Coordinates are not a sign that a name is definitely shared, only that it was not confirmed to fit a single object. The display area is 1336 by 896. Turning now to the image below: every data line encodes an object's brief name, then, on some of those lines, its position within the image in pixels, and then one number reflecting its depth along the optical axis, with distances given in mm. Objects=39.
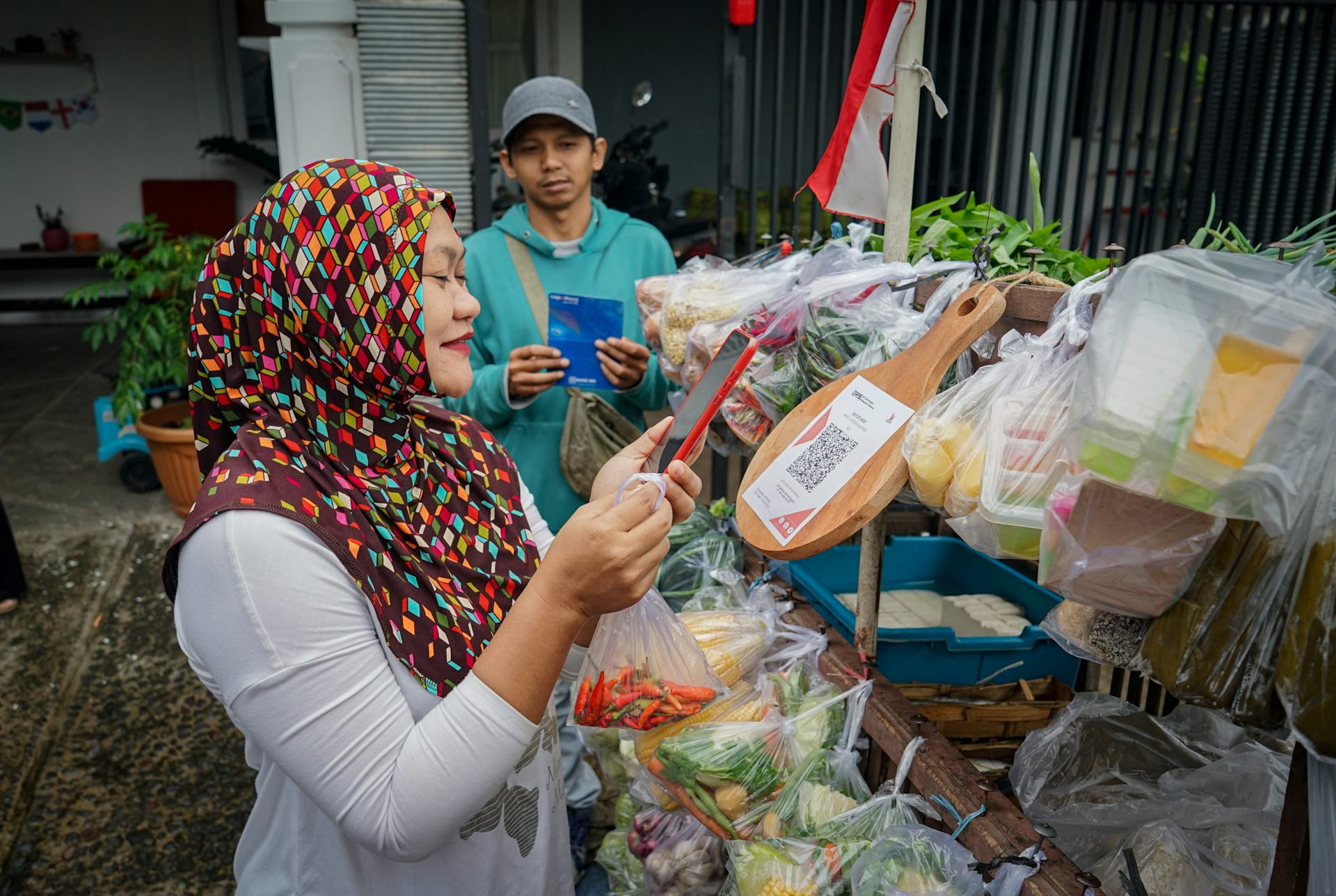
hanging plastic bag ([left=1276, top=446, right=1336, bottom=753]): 700
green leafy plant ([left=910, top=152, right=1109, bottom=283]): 1336
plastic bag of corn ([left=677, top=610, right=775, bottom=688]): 1572
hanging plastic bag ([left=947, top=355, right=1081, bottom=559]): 897
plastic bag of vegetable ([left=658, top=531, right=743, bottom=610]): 1969
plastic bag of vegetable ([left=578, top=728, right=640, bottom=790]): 1964
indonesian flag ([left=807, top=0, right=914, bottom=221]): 1562
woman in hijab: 1040
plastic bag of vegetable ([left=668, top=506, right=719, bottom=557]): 2098
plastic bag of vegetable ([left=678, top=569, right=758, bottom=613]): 1830
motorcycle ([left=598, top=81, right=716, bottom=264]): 6457
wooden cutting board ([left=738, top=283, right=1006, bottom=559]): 1088
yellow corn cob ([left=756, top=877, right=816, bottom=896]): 1255
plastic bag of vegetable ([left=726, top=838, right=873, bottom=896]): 1256
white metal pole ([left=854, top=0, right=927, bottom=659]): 1424
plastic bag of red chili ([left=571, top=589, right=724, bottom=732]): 1344
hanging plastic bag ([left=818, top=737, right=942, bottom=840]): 1282
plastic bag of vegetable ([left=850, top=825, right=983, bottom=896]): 1140
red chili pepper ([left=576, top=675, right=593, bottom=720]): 1354
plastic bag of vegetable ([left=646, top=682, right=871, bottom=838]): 1400
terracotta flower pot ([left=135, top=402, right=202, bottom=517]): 4395
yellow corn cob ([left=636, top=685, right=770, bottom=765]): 1471
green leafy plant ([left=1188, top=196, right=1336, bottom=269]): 902
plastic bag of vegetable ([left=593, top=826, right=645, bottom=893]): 1948
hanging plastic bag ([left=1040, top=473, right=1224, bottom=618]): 770
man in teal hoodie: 2480
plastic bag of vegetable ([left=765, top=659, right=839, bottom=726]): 1512
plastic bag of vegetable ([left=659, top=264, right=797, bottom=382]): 1679
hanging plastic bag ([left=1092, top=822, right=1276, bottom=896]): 1093
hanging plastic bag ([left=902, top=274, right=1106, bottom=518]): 906
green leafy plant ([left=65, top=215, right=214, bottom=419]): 4375
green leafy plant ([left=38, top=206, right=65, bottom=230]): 8922
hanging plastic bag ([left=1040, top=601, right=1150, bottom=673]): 877
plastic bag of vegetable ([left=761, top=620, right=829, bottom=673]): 1612
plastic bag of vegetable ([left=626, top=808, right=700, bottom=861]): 1712
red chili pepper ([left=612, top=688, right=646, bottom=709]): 1347
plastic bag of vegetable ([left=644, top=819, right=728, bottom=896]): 1647
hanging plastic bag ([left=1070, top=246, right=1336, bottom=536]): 665
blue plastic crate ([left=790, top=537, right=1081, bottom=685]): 1733
